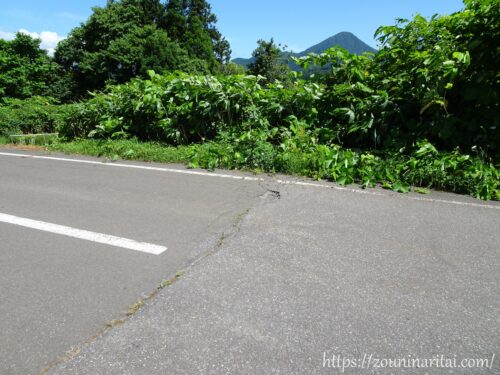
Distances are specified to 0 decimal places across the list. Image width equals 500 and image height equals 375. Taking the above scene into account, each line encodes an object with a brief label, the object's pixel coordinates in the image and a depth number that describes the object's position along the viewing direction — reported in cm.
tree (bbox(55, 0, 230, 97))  3225
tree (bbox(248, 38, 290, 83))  4010
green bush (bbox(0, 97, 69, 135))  1075
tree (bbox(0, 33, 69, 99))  2861
